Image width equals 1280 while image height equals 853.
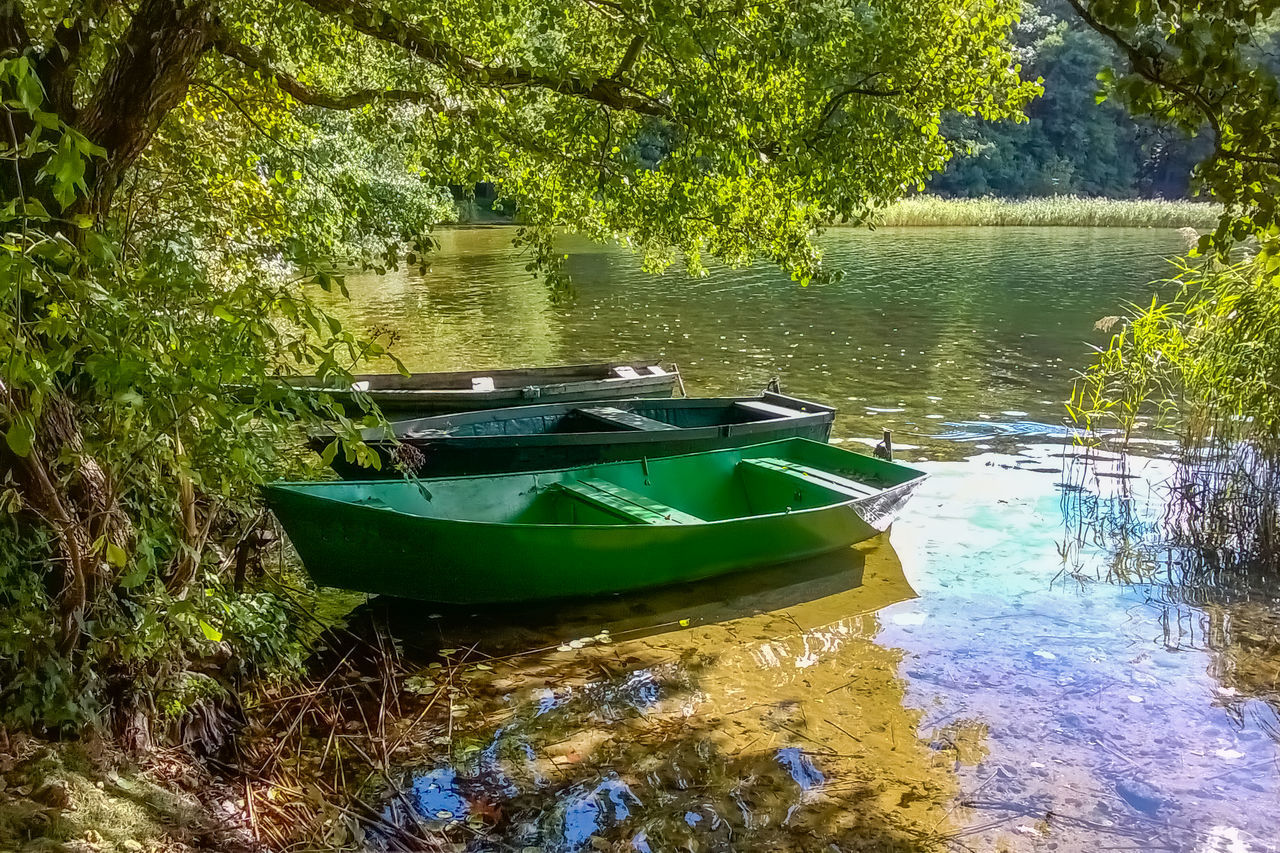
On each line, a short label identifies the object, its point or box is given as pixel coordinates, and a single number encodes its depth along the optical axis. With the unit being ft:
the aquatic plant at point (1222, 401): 21.74
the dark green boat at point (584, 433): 25.14
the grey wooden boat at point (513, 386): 29.35
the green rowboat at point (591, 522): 18.16
